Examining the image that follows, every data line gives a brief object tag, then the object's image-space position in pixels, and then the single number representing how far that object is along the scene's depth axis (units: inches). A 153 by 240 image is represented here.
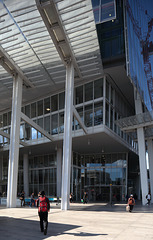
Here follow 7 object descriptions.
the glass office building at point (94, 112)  850.5
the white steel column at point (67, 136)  684.1
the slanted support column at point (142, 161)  927.0
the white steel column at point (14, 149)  756.0
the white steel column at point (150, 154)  1175.0
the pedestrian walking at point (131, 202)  600.8
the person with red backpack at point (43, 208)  308.3
